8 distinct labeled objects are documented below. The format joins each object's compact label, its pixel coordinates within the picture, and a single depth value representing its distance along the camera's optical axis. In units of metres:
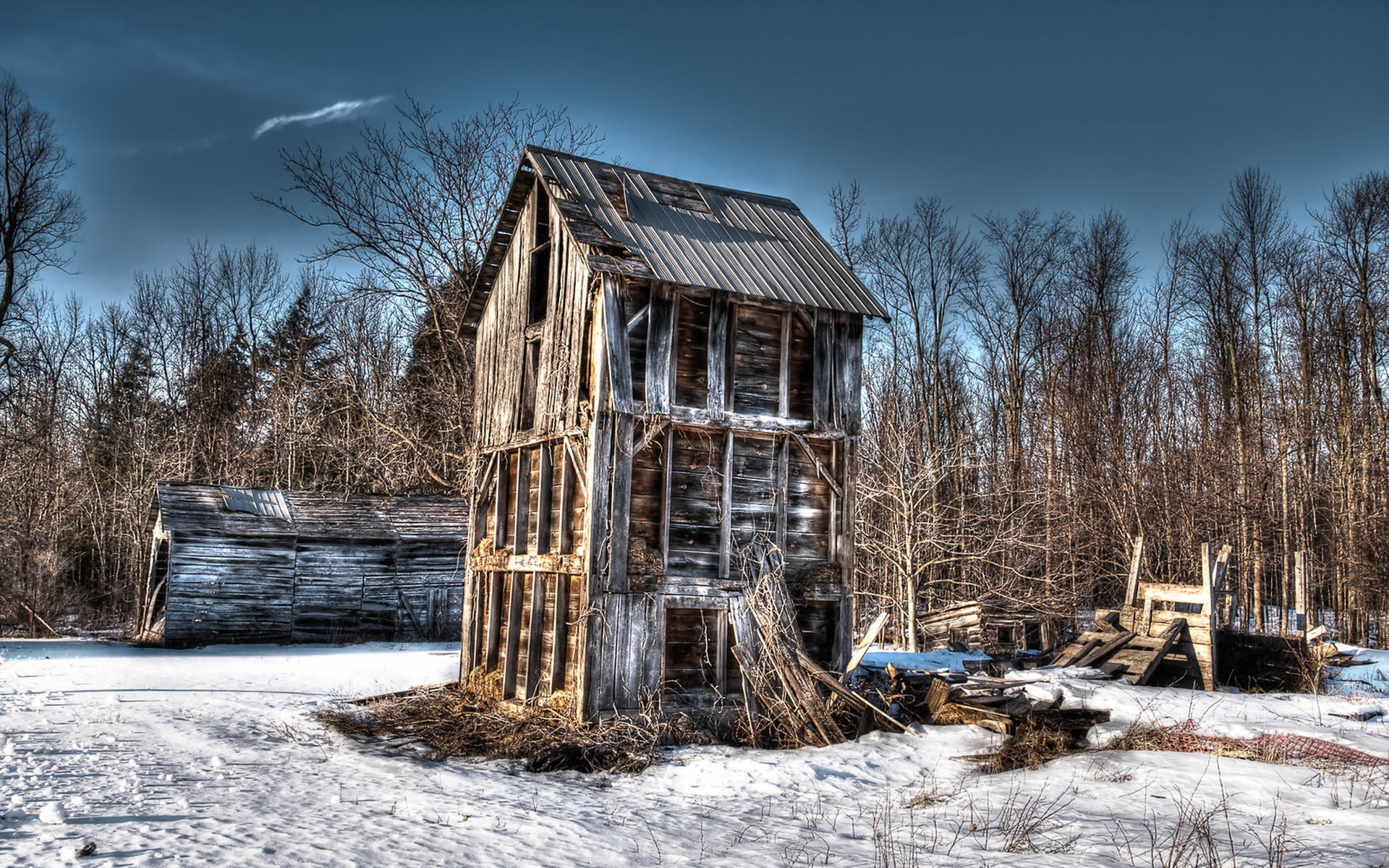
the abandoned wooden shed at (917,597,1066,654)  17.16
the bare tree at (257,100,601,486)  26.97
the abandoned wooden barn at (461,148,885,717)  11.12
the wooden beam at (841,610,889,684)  10.59
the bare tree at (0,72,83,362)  25.97
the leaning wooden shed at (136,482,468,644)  23.33
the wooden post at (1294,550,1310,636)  19.84
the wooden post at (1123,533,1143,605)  16.48
